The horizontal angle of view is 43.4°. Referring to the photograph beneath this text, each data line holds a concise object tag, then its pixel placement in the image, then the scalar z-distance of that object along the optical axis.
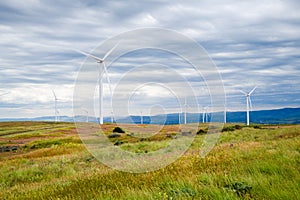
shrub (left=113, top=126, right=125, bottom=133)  66.88
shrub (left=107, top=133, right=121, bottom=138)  56.86
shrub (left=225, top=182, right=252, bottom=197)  8.69
